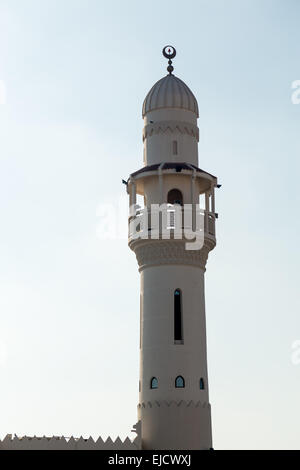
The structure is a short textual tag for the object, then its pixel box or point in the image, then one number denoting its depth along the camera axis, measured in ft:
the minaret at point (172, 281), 139.13
